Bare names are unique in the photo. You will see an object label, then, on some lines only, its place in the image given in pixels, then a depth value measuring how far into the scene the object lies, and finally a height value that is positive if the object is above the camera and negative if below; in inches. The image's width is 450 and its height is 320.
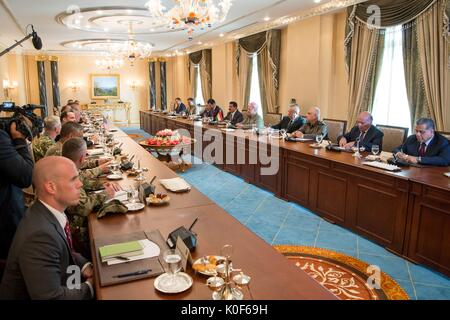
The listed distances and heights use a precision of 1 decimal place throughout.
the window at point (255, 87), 371.8 +8.3
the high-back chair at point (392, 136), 183.5 -21.2
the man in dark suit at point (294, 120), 259.6 -18.6
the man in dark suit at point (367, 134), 183.8 -20.1
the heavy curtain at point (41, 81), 550.0 +19.9
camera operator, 90.0 -23.5
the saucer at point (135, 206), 98.9 -31.0
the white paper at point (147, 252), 69.8 -31.9
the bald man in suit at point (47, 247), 56.1 -24.7
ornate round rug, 111.8 -61.0
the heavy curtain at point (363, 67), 233.5 +18.7
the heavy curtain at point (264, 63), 330.7 +31.4
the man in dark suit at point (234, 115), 332.6 -18.7
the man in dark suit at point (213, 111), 398.3 -18.0
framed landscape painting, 602.4 +14.6
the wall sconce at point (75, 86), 589.0 +14.1
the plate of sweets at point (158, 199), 103.7 -30.3
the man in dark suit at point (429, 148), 146.4 -22.5
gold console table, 589.3 -20.3
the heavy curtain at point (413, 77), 207.0 +10.4
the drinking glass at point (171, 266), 61.7 -29.6
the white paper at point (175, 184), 117.6 -30.2
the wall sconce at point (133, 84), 620.2 +18.3
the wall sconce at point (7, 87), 448.4 +9.3
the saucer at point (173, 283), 60.4 -32.3
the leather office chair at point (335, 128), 226.4 -21.2
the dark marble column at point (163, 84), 617.0 +18.3
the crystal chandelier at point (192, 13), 176.9 +41.4
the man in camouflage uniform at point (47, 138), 158.7 -19.7
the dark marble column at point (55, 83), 559.2 +17.2
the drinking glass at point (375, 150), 157.9 -24.2
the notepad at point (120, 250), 70.6 -31.0
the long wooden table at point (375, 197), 121.0 -42.3
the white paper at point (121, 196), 106.9 -30.7
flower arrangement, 264.7 -33.5
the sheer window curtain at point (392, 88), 226.2 +4.6
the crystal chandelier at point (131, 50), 352.8 +46.9
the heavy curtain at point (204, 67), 474.9 +37.5
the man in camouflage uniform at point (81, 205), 96.5 -29.6
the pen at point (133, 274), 64.7 -32.2
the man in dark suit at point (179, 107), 482.2 -16.4
